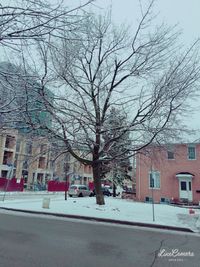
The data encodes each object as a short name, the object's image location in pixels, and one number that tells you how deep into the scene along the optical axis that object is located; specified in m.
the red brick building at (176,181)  22.53
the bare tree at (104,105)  10.54
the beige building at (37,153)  11.82
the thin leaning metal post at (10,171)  14.97
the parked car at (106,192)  33.29
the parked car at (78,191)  26.69
